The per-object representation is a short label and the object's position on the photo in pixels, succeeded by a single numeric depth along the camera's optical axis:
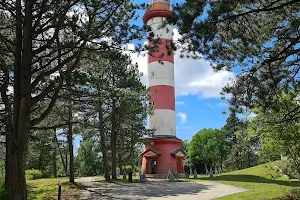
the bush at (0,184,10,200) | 9.04
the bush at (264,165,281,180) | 12.47
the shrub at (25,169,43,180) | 28.27
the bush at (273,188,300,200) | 10.83
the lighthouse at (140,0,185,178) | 25.05
